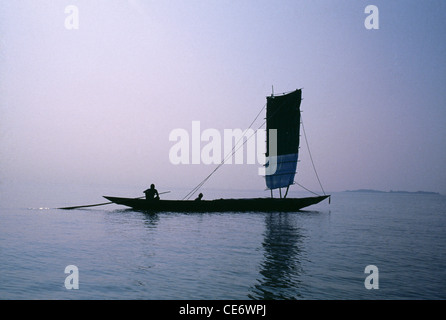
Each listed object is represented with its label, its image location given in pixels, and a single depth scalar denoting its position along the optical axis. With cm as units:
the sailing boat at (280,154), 3534
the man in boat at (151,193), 3328
